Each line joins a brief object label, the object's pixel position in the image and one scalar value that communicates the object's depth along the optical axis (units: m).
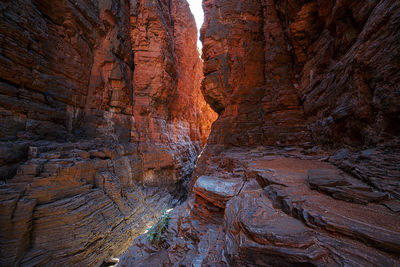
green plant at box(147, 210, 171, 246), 5.08
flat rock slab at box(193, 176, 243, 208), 4.05
